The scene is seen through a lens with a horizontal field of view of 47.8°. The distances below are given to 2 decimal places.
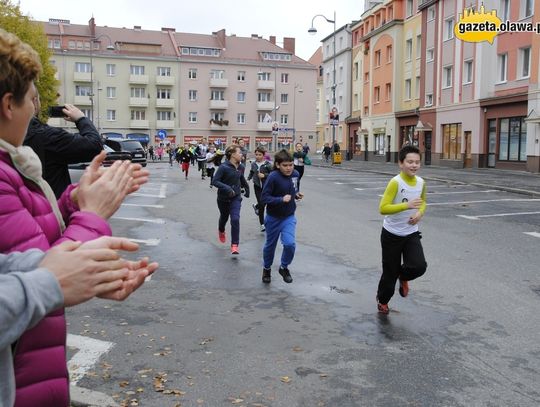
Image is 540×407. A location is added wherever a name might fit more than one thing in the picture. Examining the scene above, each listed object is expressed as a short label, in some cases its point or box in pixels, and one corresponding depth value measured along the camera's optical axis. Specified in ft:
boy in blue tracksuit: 24.64
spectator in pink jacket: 5.42
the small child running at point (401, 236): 19.72
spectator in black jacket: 13.05
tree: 131.64
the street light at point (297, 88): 279.61
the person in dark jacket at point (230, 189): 31.68
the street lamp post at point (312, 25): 150.71
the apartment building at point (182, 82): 253.24
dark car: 63.06
